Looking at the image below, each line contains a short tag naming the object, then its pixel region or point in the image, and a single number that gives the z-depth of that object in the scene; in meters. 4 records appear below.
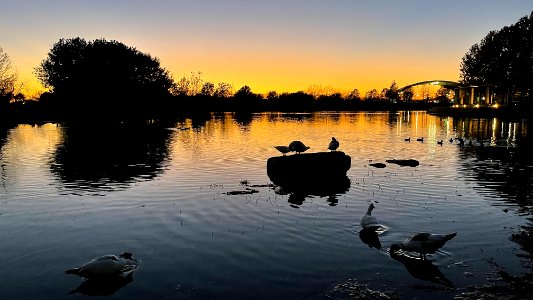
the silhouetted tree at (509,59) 92.06
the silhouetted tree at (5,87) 82.88
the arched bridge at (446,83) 113.76
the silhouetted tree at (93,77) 93.69
